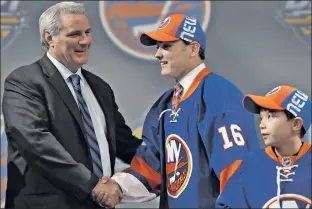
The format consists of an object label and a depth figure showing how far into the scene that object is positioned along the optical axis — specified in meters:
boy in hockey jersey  4.91
